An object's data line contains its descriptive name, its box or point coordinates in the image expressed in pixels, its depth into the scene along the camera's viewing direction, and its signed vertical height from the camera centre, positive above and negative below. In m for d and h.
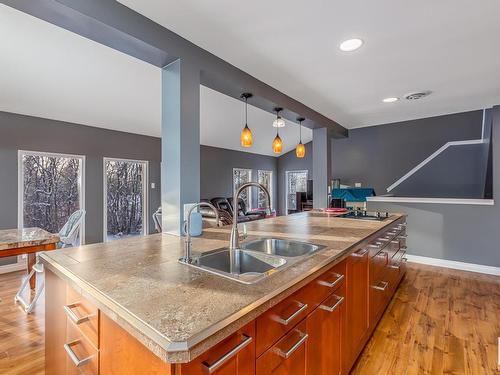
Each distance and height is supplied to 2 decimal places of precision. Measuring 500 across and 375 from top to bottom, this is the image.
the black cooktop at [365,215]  2.76 -0.35
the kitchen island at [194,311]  0.70 -0.42
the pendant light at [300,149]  3.77 +0.53
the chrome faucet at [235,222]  1.43 -0.21
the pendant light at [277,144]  3.38 +0.55
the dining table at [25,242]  2.26 -0.51
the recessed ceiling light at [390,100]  3.47 +1.18
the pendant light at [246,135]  2.73 +0.54
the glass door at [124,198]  4.94 -0.24
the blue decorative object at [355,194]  4.63 -0.16
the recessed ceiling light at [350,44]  2.06 +1.16
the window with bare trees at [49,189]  4.01 -0.04
